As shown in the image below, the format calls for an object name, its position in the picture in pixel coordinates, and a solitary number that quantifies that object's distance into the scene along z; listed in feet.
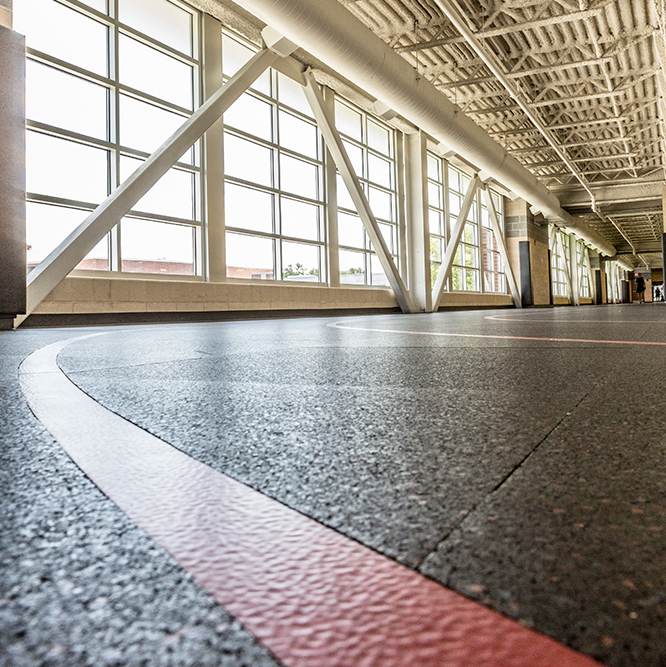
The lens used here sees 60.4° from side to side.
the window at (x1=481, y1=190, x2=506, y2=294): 93.81
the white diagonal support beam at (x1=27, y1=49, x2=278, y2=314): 28.86
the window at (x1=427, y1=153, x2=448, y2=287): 75.87
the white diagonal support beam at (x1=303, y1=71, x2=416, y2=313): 49.98
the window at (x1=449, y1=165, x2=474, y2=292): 82.58
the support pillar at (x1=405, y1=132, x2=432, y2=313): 66.95
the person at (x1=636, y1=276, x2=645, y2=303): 147.95
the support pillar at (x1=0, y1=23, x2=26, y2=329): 24.26
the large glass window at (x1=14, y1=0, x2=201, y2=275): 33.63
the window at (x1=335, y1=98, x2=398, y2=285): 59.72
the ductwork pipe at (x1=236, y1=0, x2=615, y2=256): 31.65
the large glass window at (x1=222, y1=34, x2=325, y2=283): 46.34
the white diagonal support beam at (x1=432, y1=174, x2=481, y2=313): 68.18
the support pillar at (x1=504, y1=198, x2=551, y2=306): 97.30
